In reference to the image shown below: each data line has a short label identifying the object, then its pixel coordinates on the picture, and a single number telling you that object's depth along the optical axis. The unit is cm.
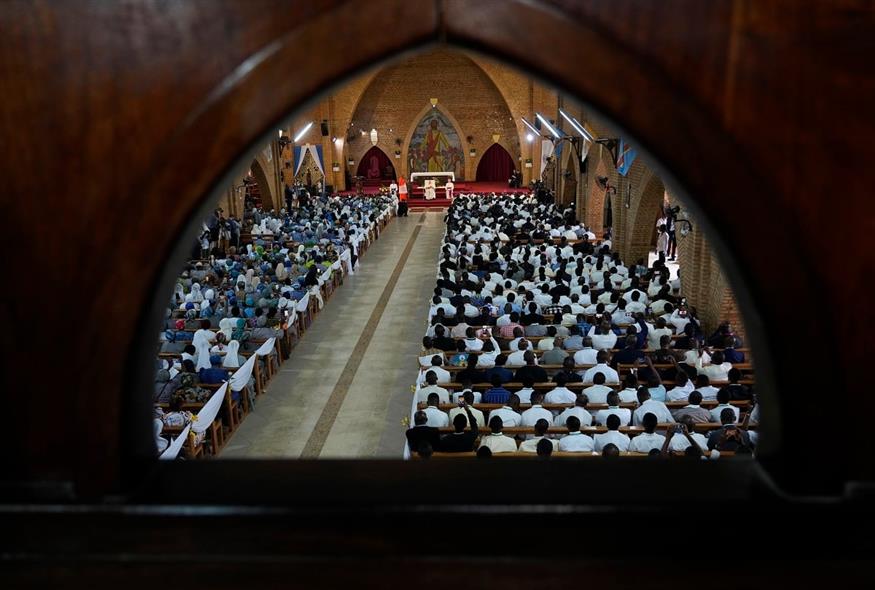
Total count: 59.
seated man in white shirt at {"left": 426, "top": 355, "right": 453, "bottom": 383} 884
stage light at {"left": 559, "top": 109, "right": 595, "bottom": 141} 1520
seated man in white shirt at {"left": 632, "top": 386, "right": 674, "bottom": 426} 730
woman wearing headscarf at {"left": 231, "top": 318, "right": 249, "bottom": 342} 1042
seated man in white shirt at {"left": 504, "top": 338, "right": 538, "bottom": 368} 930
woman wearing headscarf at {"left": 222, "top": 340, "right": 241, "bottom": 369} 966
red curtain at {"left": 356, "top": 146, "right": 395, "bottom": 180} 3594
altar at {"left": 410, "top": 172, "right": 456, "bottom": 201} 3008
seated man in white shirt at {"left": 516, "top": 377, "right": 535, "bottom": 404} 781
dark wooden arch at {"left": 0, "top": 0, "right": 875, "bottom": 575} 127
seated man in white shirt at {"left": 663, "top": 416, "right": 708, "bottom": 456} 662
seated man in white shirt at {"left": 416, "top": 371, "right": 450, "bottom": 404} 804
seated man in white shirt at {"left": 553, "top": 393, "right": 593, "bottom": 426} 734
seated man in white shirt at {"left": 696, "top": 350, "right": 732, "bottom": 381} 865
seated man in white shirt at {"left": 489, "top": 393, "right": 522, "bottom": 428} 731
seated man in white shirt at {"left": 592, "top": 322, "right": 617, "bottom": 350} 980
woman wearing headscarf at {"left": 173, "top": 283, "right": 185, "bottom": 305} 1284
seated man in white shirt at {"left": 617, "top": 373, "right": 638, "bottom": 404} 771
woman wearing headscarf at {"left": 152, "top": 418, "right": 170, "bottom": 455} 718
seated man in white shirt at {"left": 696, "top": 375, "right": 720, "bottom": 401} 784
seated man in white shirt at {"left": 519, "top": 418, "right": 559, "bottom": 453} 667
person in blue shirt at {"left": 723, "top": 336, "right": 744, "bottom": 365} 918
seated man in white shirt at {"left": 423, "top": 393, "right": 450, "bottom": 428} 754
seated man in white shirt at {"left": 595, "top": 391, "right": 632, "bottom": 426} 732
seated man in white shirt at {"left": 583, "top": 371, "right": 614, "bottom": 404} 782
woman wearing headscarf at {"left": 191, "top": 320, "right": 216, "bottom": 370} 950
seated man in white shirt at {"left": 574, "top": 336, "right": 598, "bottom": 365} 917
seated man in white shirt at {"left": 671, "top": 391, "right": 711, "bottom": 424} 723
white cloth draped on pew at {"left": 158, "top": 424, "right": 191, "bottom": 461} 689
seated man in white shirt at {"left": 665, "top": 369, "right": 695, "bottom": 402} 783
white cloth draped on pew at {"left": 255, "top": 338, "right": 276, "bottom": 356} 1018
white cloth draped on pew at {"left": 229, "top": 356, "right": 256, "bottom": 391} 912
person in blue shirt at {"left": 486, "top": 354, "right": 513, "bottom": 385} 856
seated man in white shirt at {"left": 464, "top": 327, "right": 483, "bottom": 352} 1002
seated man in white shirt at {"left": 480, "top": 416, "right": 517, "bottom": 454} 676
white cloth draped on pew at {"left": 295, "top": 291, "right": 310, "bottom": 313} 1259
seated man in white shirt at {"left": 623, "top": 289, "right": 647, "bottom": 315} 1159
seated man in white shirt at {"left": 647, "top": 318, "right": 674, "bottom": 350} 1014
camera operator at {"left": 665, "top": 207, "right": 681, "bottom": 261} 1262
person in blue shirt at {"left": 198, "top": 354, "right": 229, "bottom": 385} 902
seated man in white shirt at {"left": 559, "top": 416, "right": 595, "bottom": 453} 665
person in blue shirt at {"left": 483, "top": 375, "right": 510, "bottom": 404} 790
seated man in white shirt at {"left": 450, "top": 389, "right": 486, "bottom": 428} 738
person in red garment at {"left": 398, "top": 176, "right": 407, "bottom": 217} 2764
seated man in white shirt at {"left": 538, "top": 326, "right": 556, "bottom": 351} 988
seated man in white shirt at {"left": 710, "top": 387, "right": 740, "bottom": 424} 732
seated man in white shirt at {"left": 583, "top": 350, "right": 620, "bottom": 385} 834
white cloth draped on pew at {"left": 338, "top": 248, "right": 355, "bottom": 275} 1714
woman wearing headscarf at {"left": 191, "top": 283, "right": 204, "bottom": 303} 1284
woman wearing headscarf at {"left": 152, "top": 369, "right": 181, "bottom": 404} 842
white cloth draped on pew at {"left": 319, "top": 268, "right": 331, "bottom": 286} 1458
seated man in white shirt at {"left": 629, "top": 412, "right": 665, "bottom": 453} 672
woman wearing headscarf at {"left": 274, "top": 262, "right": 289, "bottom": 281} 1490
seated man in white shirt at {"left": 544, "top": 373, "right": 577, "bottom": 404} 775
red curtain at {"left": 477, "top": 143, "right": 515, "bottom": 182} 3553
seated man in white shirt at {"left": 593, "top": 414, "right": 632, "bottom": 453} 670
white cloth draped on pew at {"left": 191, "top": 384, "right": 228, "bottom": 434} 788
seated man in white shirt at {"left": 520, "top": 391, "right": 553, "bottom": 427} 733
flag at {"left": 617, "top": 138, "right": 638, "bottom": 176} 1343
